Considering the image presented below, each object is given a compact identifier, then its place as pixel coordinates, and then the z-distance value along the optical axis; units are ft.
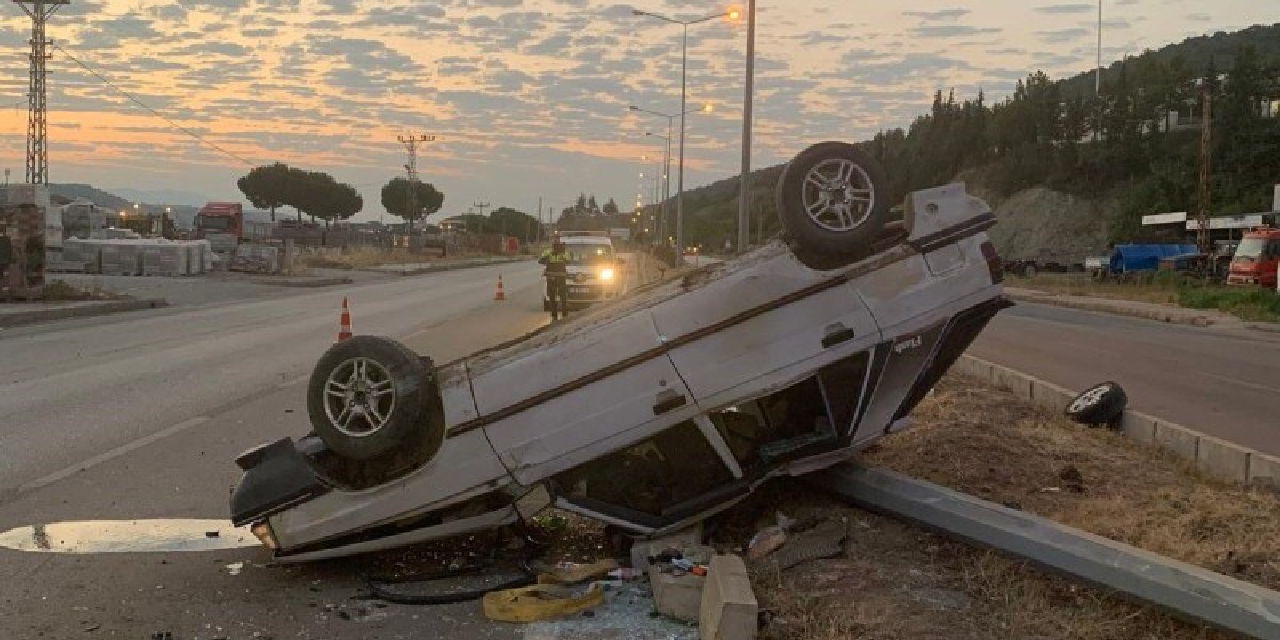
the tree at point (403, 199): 478.18
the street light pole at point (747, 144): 78.28
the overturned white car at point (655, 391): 17.34
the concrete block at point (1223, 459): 22.99
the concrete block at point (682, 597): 15.71
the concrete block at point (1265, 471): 22.00
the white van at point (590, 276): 86.53
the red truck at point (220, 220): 202.39
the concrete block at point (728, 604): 13.62
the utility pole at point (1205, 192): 148.15
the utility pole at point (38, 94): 177.68
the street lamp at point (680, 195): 157.07
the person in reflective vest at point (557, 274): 75.87
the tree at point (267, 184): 395.75
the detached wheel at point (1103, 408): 29.53
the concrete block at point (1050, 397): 31.91
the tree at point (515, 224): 590.55
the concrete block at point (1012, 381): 34.51
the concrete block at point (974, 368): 38.63
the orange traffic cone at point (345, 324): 51.14
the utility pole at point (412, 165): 337.31
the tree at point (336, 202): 402.93
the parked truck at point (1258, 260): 120.06
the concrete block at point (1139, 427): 27.78
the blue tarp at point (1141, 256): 167.43
